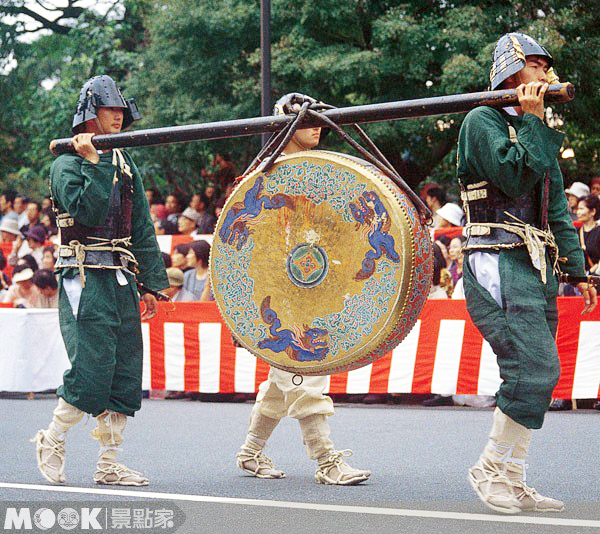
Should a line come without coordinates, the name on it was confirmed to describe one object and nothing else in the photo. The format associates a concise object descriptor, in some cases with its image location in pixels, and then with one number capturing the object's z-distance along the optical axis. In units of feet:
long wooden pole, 17.21
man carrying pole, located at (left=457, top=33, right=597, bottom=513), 17.31
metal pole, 36.99
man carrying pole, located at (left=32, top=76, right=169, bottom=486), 20.61
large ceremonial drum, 16.76
